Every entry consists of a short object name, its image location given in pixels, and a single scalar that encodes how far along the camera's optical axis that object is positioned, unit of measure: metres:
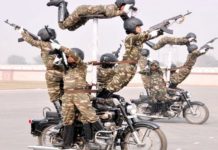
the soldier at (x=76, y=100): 12.78
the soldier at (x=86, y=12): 13.09
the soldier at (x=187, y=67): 23.05
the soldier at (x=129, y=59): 13.77
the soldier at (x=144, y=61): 22.54
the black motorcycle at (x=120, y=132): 12.73
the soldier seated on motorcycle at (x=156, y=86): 22.80
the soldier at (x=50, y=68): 14.41
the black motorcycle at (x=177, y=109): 22.35
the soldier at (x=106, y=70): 15.17
